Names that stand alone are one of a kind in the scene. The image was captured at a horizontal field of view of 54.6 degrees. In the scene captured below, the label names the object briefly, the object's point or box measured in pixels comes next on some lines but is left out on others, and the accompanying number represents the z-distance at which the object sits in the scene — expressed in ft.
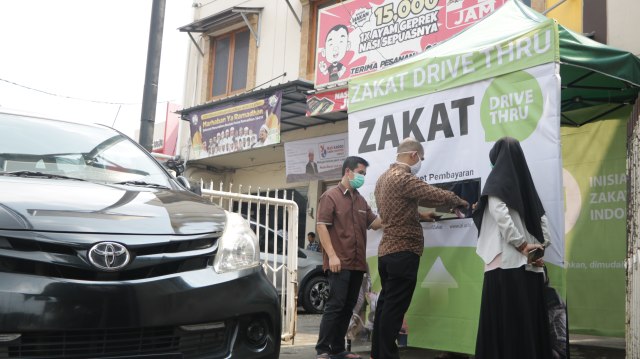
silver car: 32.96
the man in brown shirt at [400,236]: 15.76
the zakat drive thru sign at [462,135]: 14.73
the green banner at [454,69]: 15.02
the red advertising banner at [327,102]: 39.04
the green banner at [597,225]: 20.20
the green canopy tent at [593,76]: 16.78
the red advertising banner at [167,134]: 67.86
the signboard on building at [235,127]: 42.42
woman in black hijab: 13.73
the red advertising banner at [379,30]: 34.94
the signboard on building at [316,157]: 43.98
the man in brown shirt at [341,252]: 17.28
